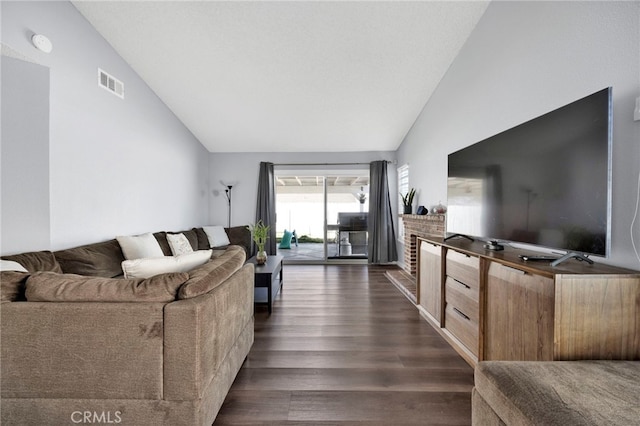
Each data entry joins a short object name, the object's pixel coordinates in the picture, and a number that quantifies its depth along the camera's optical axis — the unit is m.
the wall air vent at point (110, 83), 2.72
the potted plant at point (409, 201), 4.31
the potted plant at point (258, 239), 3.39
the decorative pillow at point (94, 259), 2.17
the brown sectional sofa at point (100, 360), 1.10
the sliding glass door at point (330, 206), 5.60
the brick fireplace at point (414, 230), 3.30
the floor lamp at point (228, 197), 5.55
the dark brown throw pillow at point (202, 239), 4.38
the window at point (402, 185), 4.95
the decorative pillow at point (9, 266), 1.46
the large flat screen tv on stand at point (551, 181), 1.23
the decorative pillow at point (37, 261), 1.79
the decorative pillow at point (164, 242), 3.37
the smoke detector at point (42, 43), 2.01
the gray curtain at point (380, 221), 5.37
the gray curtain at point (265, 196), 5.45
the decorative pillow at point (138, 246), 2.75
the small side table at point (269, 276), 2.82
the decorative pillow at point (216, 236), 4.61
